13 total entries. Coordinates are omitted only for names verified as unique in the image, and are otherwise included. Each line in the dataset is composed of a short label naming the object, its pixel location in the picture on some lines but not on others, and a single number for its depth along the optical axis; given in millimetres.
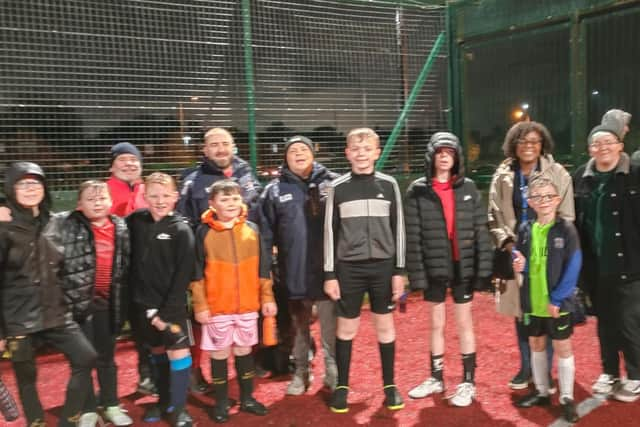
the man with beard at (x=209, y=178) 4105
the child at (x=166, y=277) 3387
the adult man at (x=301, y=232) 3904
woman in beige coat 3773
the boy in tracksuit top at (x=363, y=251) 3566
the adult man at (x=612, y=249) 3582
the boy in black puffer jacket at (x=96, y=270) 3242
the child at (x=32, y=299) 3014
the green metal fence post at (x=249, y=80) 5730
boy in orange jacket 3514
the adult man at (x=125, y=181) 4137
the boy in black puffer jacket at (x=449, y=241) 3643
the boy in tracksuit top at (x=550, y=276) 3340
